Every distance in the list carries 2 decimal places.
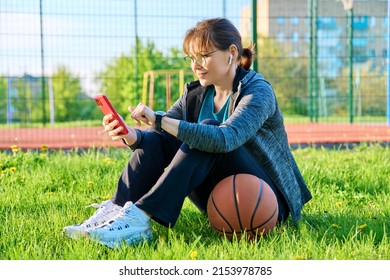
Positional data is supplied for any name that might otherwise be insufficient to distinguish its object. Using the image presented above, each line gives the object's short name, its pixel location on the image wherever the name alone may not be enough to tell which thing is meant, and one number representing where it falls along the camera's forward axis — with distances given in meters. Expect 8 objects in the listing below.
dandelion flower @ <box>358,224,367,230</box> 3.05
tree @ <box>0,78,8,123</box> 21.51
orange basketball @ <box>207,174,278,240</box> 2.88
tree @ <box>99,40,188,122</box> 13.34
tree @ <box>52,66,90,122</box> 21.06
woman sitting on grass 2.82
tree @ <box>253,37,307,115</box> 16.78
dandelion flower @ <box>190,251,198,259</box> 2.57
